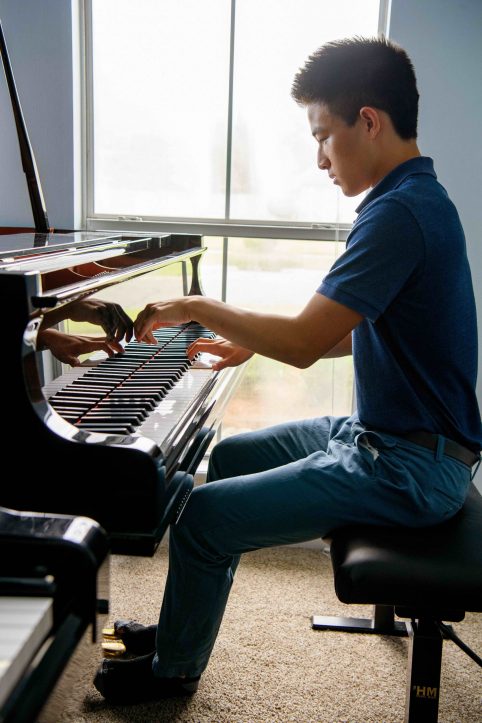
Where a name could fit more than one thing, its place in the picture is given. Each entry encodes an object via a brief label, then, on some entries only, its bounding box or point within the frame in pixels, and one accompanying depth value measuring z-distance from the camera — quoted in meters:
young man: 1.37
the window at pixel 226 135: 2.55
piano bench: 1.25
